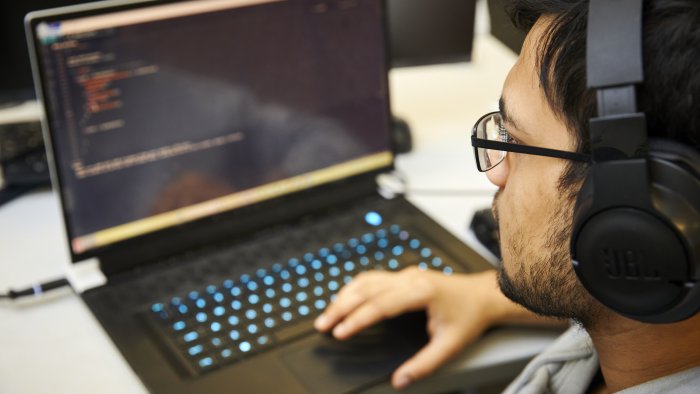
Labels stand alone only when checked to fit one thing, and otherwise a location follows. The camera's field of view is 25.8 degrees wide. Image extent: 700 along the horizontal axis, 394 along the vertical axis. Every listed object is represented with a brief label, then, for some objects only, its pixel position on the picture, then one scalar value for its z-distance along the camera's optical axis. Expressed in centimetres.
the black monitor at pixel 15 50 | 160
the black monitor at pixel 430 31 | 170
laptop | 129
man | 97
